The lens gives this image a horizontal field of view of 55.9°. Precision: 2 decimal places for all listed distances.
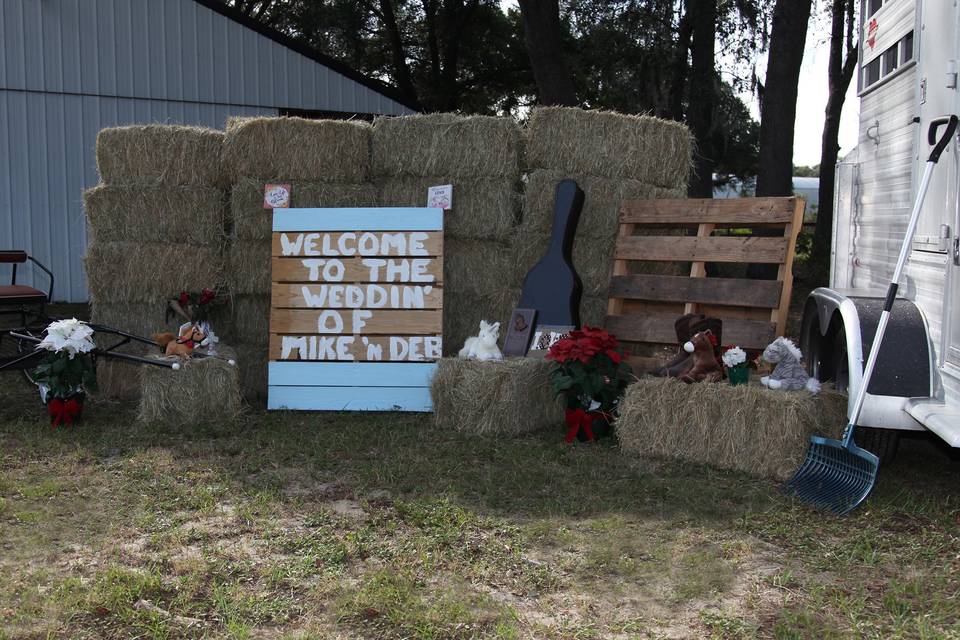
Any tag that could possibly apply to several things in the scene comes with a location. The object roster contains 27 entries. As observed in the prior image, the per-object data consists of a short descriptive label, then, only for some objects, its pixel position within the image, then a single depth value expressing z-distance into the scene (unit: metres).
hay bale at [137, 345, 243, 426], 5.82
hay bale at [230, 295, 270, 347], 7.00
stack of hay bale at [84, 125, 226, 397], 6.80
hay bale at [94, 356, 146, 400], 6.75
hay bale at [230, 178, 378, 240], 6.77
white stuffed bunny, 5.90
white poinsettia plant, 5.62
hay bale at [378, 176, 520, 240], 6.71
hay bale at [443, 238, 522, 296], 6.75
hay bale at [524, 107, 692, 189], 6.62
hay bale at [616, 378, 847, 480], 4.60
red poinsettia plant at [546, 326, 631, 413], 5.46
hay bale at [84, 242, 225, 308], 6.80
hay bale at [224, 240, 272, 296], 6.84
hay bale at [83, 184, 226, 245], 6.82
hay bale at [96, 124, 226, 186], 6.81
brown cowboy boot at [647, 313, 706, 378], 5.20
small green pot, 4.96
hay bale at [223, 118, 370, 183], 6.74
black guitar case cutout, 6.31
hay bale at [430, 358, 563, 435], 5.59
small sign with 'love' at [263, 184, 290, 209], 6.71
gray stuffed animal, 4.84
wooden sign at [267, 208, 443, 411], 6.27
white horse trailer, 3.86
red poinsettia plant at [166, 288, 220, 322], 6.64
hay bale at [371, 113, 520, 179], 6.70
